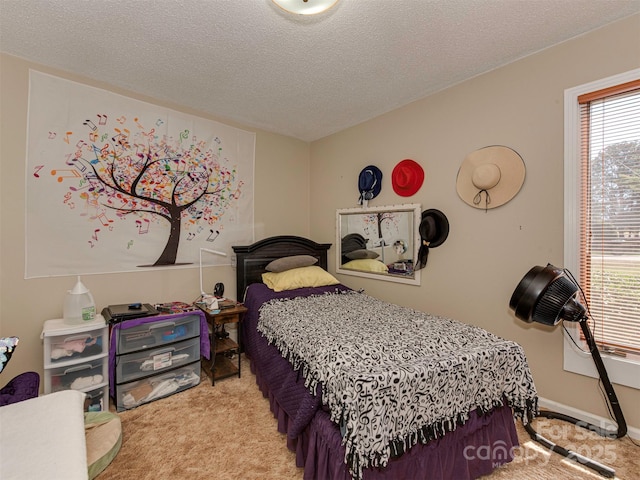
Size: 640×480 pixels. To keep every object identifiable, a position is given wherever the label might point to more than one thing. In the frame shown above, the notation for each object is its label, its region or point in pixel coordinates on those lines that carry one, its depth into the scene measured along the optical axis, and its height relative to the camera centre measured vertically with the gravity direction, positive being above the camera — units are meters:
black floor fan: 1.69 -0.39
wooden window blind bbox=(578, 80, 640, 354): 1.79 +0.17
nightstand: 2.57 -0.99
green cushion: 1.57 -1.19
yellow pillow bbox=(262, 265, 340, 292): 2.98 -0.42
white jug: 2.13 -0.51
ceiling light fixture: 1.51 +1.23
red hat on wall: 2.78 +0.60
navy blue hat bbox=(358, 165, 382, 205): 3.12 +0.62
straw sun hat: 2.19 +0.49
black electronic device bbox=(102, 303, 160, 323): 2.17 -0.57
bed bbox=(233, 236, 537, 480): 1.28 -0.78
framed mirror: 2.82 -0.03
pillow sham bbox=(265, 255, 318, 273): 3.14 -0.26
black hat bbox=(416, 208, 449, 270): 2.59 +0.08
